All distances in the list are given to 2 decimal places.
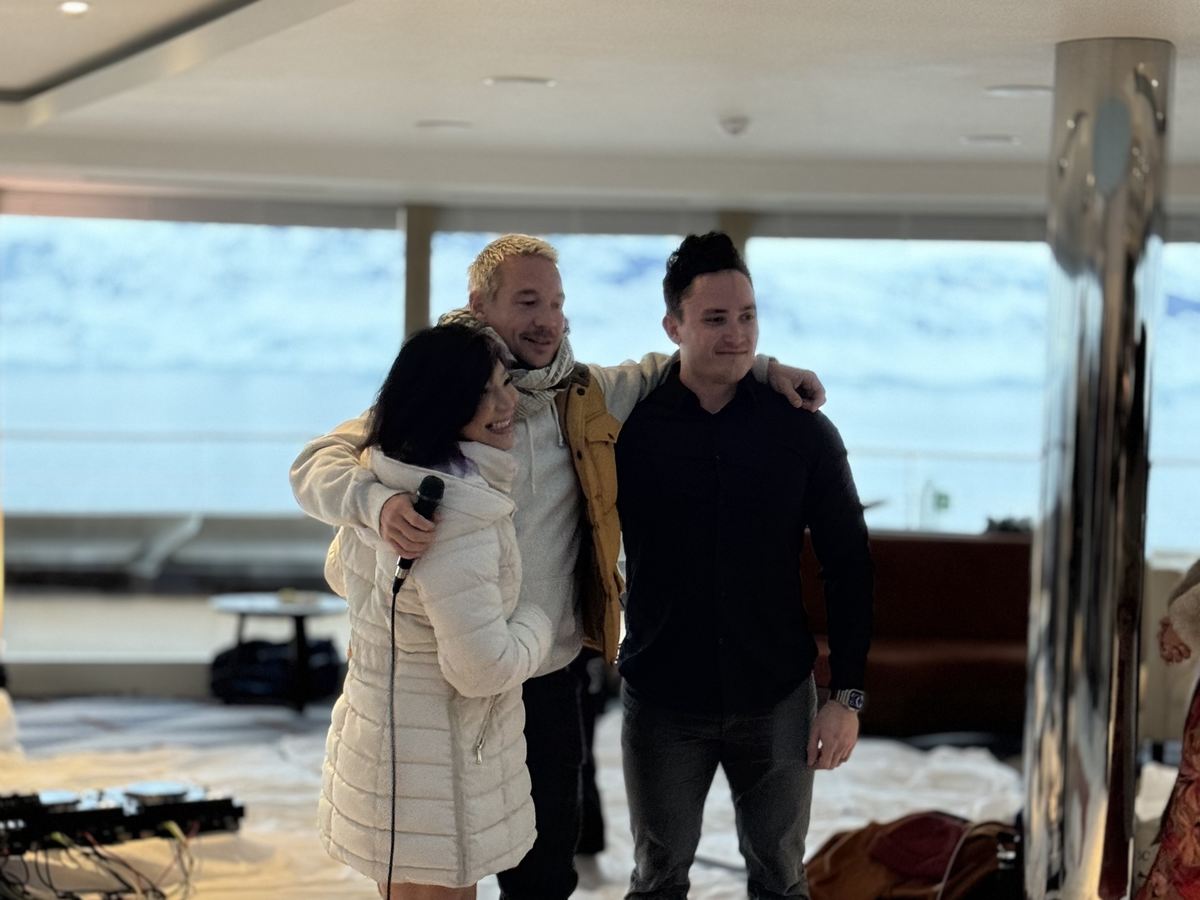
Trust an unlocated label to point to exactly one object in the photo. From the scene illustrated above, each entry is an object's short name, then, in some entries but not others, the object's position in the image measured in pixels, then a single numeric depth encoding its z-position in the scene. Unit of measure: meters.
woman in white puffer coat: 2.59
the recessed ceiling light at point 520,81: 4.86
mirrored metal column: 3.67
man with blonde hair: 2.84
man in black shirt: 2.95
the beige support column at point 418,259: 7.70
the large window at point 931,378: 7.96
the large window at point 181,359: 7.93
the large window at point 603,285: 7.79
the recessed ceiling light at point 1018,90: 4.67
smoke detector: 5.62
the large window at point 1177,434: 8.10
